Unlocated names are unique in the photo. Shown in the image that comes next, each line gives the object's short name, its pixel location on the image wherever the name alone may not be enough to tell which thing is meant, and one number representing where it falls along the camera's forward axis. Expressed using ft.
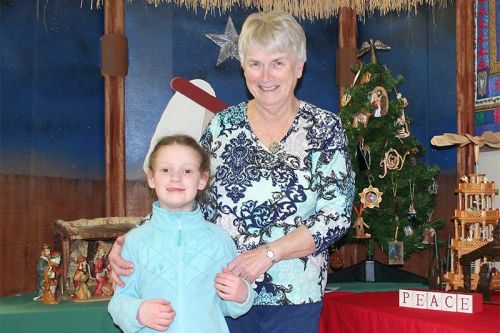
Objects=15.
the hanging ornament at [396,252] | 11.59
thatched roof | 13.26
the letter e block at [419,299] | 7.86
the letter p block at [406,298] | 8.07
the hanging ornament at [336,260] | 12.92
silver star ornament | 13.44
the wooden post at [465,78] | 12.49
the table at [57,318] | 9.12
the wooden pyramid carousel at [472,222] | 9.32
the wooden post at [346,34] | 13.98
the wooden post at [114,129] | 12.55
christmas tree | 11.94
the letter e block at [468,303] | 7.54
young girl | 5.56
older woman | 5.95
